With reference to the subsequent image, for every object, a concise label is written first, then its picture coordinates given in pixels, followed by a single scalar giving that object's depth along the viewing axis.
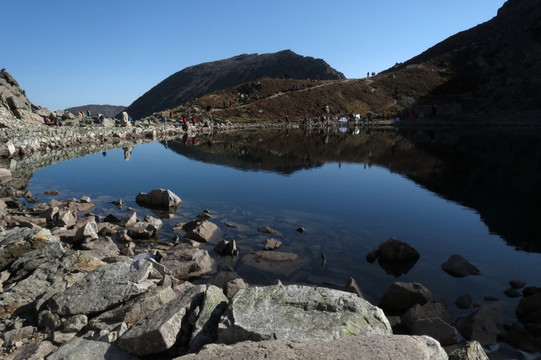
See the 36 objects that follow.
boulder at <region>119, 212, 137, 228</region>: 17.24
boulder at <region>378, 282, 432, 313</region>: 10.14
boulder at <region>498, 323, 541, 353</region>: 8.49
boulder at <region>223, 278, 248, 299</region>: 9.72
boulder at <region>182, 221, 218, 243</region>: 15.79
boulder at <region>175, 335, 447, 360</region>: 5.05
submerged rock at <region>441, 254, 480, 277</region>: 12.72
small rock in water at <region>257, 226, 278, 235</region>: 17.16
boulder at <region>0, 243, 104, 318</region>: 8.80
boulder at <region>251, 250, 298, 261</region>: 13.93
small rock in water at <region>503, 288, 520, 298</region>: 11.28
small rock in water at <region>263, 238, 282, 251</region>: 14.94
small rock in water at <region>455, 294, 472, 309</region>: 10.49
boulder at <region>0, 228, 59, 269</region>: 10.62
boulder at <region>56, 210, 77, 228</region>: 16.47
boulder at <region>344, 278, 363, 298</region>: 10.58
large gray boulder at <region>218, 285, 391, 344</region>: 6.10
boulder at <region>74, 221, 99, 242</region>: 14.33
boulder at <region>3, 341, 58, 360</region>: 6.70
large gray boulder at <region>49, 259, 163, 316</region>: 8.21
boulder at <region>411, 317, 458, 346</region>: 8.36
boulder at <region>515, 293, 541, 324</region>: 9.65
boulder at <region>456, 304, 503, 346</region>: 8.71
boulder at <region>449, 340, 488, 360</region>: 5.65
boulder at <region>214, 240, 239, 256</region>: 14.41
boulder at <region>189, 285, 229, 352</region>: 6.52
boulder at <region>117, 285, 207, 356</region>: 6.48
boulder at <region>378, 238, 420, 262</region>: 13.88
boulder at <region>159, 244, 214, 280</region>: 12.34
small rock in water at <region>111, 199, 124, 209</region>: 21.86
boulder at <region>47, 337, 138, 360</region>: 6.39
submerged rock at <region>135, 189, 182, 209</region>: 21.48
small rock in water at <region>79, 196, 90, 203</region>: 22.26
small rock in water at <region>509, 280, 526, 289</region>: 11.91
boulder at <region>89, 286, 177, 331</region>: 7.70
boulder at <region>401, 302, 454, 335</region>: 9.18
